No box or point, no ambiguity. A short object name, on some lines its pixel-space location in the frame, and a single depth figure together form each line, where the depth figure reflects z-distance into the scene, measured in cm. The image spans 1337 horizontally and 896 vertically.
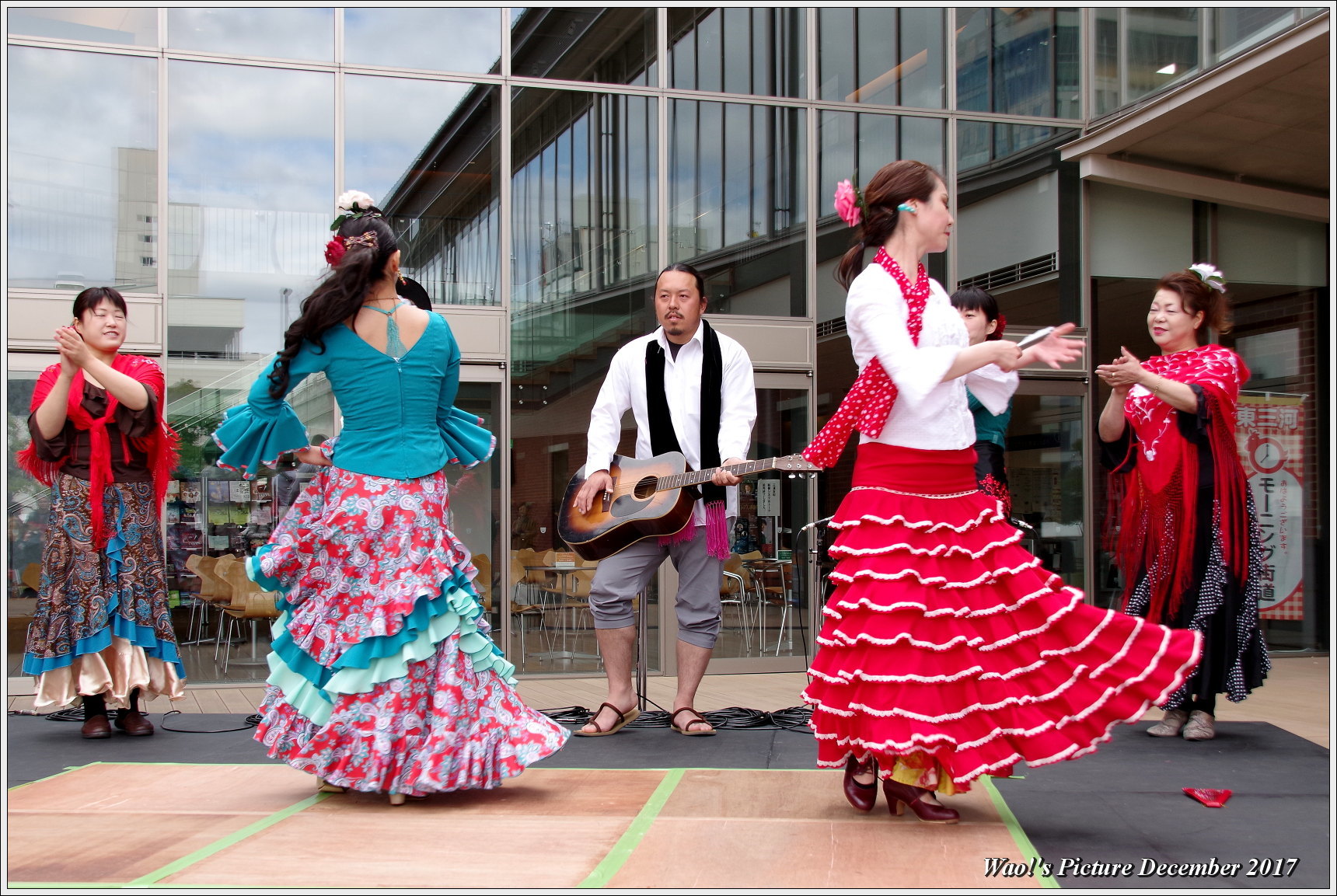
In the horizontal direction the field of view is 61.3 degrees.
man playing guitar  459
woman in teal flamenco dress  312
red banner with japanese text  797
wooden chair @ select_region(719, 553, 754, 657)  735
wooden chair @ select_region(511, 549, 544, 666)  716
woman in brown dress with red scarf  462
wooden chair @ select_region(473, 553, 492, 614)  709
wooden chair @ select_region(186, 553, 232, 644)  670
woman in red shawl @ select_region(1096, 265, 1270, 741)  433
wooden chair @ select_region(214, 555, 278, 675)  673
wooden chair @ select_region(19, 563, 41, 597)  632
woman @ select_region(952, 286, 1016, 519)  432
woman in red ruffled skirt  269
